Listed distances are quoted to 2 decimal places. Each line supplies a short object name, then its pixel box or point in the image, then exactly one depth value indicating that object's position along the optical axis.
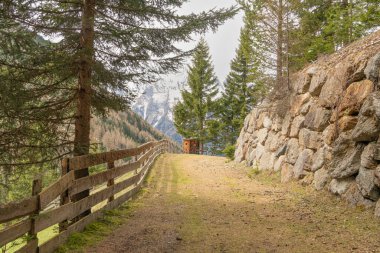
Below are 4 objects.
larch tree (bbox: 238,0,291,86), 16.33
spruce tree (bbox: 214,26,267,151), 36.34
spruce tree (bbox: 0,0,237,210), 7.01
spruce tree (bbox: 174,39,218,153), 37.41
